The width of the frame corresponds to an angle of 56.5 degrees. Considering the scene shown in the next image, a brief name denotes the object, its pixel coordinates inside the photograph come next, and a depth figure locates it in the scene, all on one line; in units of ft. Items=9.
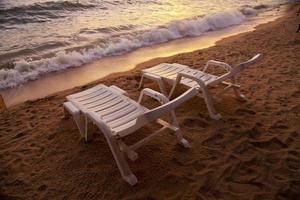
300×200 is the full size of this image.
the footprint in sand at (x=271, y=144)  11.40
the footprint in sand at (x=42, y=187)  10.02
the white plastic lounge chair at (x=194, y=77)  13.19
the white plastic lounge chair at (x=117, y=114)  9.43
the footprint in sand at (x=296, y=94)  15.25
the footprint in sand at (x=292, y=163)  10.33
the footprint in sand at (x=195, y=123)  13.12
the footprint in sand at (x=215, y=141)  11.74
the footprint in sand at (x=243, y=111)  13.97
